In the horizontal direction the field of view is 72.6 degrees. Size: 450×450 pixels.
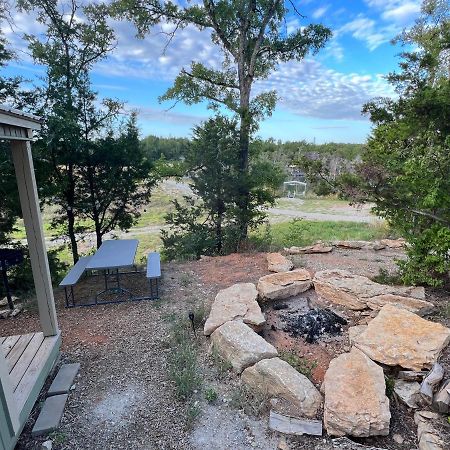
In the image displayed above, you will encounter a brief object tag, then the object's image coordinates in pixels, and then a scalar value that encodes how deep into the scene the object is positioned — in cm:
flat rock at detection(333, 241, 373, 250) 610
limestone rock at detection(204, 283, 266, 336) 312
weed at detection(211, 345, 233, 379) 260
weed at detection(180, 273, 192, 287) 463
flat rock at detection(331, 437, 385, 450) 187
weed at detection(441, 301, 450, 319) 315
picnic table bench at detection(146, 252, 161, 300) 399
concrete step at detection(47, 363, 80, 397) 240
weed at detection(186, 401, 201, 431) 209
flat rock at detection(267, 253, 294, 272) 469
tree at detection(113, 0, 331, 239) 652
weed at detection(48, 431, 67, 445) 198
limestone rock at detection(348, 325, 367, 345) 277
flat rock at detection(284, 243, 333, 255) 578
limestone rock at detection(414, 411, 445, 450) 179
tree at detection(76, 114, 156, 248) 631
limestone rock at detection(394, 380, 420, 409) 215
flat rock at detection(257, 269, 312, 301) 374
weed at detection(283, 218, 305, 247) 725
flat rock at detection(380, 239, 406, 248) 609
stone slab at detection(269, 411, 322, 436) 201
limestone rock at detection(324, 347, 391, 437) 194
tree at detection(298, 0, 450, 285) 321
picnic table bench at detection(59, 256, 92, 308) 370
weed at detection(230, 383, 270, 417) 220
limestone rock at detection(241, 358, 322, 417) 217
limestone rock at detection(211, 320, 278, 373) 258
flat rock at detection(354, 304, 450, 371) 240
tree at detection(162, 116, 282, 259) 643
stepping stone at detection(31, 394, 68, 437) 205
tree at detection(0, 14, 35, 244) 504
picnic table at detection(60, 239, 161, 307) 377
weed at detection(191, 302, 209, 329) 337
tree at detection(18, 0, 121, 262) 556
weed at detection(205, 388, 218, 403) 231
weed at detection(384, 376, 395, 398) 228
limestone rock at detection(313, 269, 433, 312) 326
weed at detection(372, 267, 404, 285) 388
